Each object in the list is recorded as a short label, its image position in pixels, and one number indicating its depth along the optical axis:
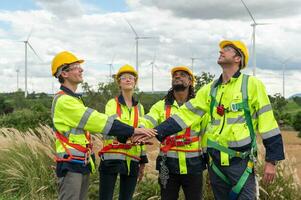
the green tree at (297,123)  31.15
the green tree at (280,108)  36.28
